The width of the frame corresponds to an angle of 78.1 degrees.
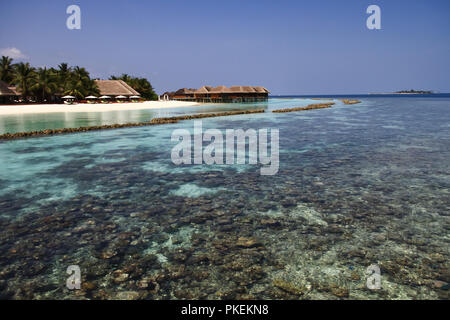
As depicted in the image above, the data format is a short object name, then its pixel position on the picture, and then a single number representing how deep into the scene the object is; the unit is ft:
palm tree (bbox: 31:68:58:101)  187.42
